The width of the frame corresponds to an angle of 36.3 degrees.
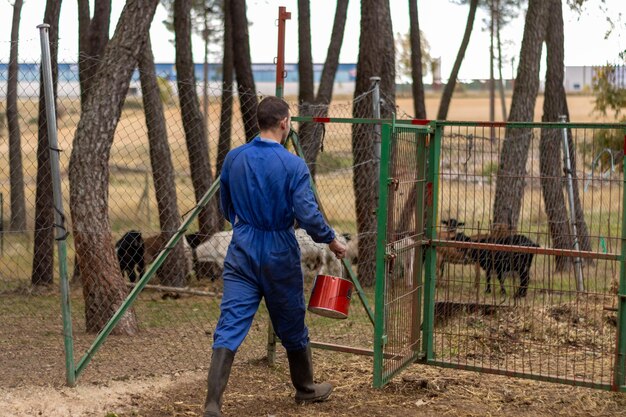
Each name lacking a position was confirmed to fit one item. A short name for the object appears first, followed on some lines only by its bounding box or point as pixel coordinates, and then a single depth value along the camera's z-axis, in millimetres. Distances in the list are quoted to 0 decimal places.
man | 5629
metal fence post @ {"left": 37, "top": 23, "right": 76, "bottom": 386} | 6062
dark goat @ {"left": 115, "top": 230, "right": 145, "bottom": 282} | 12461
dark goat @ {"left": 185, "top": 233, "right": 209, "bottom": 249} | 14066
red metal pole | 7047
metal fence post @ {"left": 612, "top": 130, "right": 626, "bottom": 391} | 6117
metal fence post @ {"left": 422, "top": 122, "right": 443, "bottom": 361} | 6809
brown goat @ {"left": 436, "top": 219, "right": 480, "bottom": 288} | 7212
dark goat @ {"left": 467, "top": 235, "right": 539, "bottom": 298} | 7750
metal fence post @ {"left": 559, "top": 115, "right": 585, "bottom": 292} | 11908
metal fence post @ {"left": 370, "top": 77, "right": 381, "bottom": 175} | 9477
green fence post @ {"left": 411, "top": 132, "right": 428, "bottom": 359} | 6738
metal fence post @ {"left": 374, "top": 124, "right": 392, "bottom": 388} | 5980
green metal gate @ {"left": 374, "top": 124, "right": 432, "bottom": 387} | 6078
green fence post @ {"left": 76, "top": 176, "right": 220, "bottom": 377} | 6348
